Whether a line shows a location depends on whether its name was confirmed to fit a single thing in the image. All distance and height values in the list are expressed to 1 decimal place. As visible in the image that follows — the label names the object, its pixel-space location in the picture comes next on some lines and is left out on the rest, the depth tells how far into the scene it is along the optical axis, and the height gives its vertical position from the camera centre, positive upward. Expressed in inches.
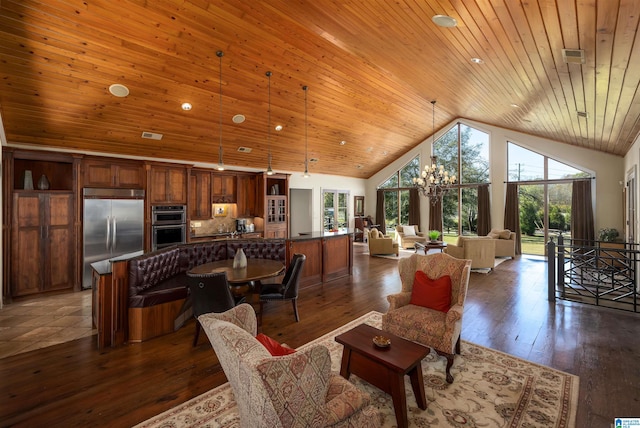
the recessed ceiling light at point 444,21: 120.4 +83.0
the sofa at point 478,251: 269.7 -35.8
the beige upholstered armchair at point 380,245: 346.0 -37.8
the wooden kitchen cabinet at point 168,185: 248.5 +26.6
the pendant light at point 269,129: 195.5 +78.6
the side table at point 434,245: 295.0 -33.2
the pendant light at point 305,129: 221.9 +83.3
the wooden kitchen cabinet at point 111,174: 218.7 +33.1
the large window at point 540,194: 334.6 +23.7
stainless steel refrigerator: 215.5 -7.0
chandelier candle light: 281.9 +34.1
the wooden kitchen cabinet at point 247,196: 323.3 +21.1
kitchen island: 216.5 -32.7
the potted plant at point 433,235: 316.5 -23.8
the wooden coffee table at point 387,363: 78.5 -44.5
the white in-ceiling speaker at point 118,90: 168.5 +74.8
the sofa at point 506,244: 333.1 -35.8
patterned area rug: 82.7 -59.4
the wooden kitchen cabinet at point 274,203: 322.3 +12.6
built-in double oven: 245.8 -9.1
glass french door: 418.3 +7.3
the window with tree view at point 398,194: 451.8 +32.6
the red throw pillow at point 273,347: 67.9 -32.4
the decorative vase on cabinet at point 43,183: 207.0 +23.2
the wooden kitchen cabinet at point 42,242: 191.9 -19.0
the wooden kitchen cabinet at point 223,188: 297.9 +28.0
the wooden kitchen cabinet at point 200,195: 279.4 +19.2
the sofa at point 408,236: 391.5 -31.7
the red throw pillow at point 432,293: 120.0 -34.0
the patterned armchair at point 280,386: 48.6 -31.1
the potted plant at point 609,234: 281.7 -21.3
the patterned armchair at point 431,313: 106.1 -40.5
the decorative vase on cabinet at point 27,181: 201.9 +24.2
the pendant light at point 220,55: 165.2 +93.1
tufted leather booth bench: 134.9 -37.8
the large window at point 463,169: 391.5 +62.3
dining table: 136.5 -29.2
